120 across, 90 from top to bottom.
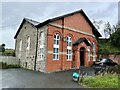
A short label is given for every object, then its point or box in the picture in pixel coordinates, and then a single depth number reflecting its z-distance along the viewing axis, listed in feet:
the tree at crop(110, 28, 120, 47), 43.27
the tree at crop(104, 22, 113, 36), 75.92
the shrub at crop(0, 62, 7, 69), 42.75
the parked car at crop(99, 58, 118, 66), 43.88
